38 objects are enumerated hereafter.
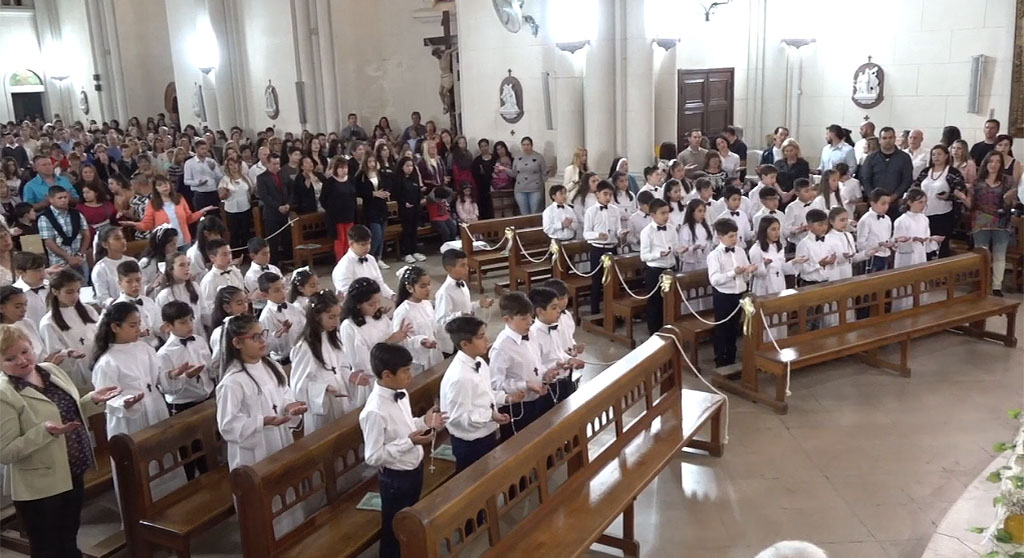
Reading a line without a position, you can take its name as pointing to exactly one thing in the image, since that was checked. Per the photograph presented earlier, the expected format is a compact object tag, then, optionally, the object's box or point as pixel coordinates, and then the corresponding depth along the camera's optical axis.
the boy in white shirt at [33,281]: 6.39
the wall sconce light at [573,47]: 11.93
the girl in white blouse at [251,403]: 4.48
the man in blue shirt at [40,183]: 9.38
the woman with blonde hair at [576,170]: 11.29
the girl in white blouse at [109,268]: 7.20
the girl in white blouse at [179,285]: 6.66
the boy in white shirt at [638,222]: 9.19
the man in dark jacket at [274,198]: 11.27
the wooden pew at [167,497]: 4.38
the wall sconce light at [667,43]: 12.22
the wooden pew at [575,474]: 3.59
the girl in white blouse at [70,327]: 5.86
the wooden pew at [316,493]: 3.99
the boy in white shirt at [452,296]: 6.48
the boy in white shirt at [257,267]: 7.21
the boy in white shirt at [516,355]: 5.09
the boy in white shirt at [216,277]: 6.98
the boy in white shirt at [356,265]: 7.36
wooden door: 13.68
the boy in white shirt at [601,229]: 8.89
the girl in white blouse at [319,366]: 5.14
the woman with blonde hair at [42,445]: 4.08
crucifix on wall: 15.95
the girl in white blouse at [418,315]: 6.00
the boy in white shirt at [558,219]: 9.57
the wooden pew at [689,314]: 7.38
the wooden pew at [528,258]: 9.71
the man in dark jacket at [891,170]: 9.80
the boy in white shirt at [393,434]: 4.09
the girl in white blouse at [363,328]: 5.57
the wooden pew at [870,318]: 6.57
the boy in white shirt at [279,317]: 6.21
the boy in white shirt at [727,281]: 7.06
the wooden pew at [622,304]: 8.08
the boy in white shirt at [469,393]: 4.51
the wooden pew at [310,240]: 11.33
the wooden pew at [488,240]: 10.29
